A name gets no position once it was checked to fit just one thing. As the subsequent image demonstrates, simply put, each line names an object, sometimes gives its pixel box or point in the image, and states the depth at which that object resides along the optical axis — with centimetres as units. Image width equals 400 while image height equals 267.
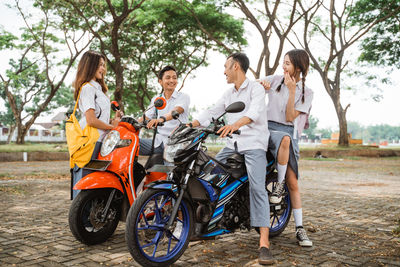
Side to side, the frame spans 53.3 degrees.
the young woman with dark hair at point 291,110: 392
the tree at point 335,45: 2073
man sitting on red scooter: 416
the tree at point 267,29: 1655
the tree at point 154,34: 1872
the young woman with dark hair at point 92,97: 386
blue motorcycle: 307
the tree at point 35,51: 2258
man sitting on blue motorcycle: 349
